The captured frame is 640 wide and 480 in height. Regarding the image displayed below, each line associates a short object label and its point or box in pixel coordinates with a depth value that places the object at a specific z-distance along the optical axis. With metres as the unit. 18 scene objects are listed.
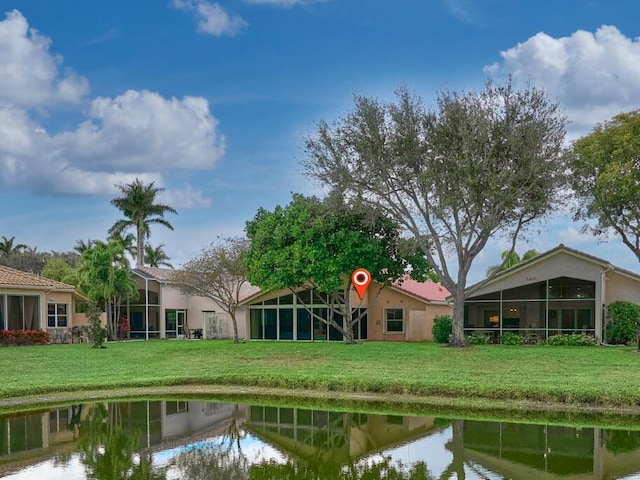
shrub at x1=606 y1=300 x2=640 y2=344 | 31.42
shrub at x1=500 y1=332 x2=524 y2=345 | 33.56
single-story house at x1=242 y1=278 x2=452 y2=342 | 37.81
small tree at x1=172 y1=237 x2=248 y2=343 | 36.69
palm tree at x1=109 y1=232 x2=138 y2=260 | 58.56
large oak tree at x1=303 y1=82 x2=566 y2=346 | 27.98
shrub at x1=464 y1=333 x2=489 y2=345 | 33.81
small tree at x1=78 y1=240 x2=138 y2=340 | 40.75
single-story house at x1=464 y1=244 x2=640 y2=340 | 32.69
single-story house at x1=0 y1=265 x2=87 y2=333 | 35.91
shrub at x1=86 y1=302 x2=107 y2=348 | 34.03
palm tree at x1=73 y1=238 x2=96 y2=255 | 62.18
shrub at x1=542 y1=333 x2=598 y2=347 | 31.75
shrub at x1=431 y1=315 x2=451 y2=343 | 35.00
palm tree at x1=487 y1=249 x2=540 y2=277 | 49.06
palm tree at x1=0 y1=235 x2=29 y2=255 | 71.25
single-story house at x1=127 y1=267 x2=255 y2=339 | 45.72
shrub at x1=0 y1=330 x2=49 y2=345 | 34.64
